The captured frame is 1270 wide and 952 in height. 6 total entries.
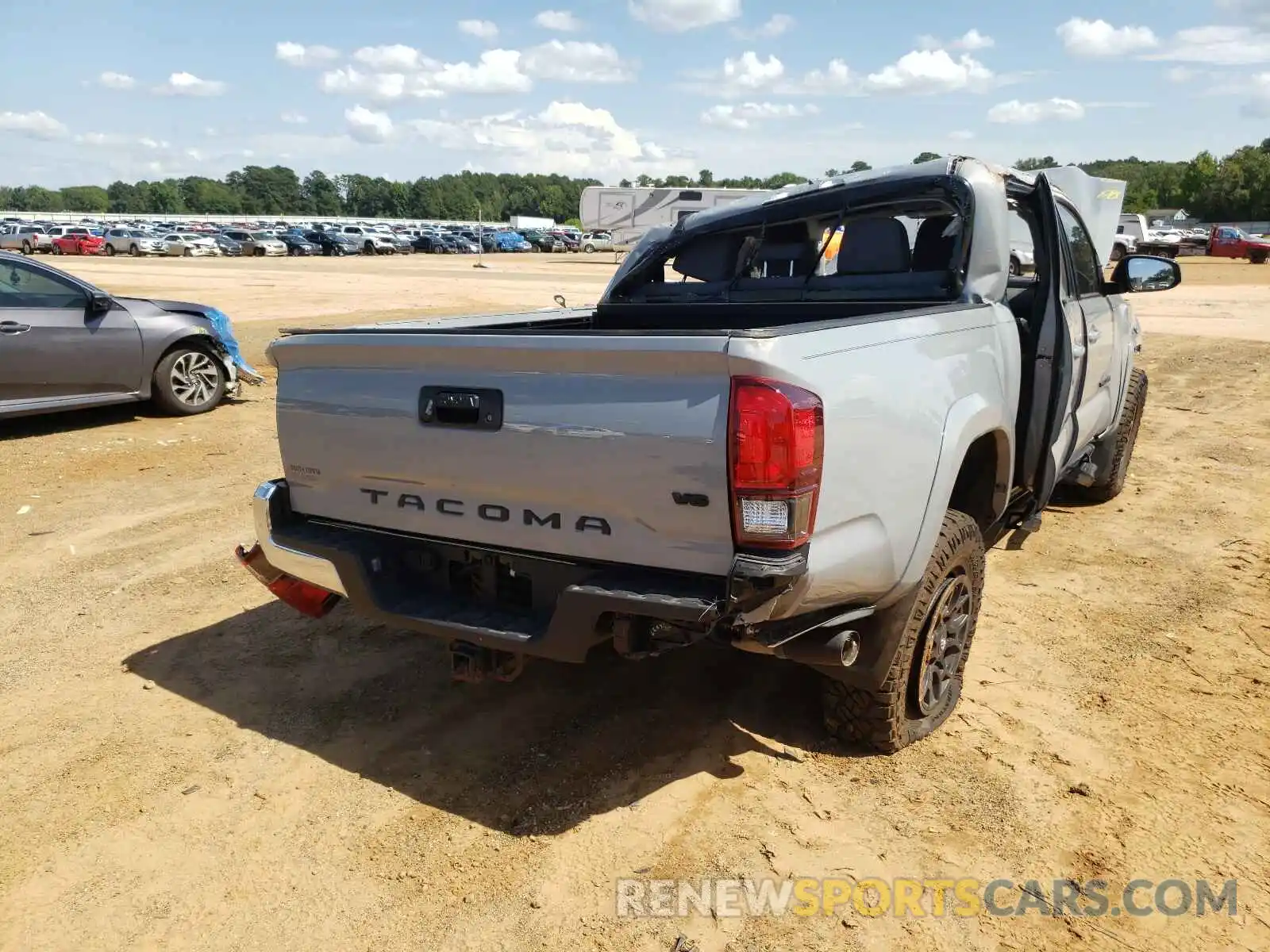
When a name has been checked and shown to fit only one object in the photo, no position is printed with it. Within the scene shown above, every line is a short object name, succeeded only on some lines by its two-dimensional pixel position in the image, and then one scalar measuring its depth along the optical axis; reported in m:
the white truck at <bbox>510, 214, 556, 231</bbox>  96.75
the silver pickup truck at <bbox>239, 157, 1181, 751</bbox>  2.47
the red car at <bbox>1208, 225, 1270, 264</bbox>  40.50
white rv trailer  39.59
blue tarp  9.04
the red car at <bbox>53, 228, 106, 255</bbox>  49.72
